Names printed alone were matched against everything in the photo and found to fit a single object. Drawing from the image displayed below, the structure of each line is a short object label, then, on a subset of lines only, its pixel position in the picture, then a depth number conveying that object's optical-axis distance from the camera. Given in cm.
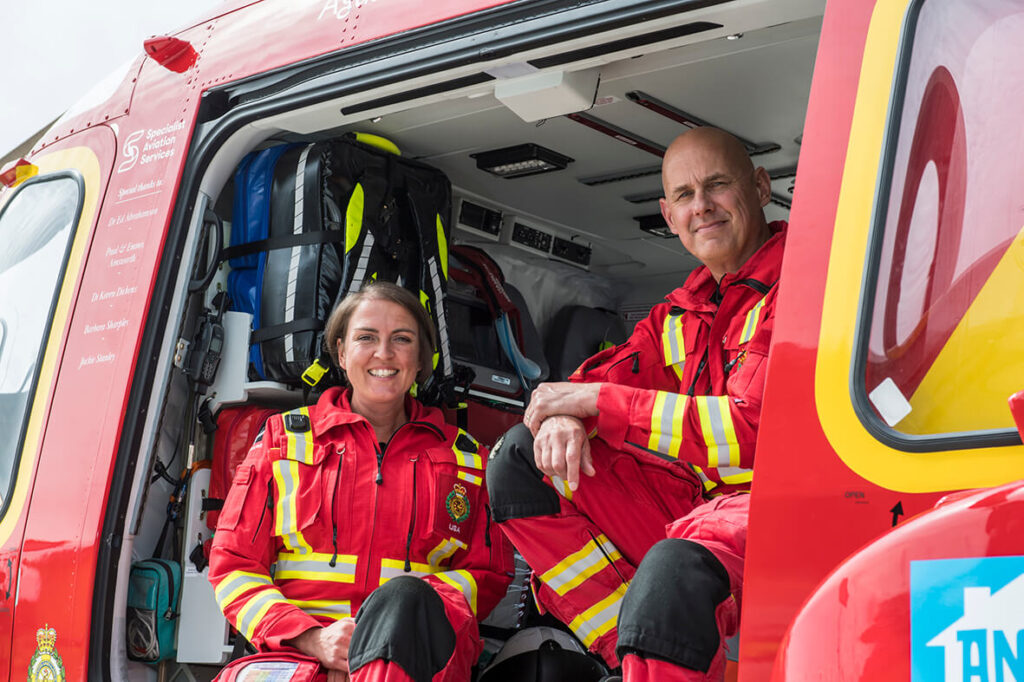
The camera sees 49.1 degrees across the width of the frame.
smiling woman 289
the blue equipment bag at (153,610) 328
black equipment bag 355
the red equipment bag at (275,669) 270
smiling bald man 194
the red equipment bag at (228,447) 352
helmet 294
